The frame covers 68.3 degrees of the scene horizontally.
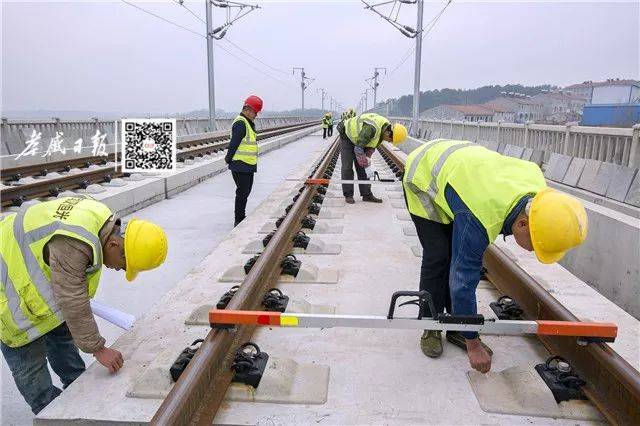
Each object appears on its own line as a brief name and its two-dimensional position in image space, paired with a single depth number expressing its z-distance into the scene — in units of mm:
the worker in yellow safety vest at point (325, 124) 28534
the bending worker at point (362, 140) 6598
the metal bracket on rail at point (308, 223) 5633
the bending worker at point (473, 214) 2020
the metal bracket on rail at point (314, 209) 6477
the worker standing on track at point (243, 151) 6297
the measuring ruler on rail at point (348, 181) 6629
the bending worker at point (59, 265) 2256
